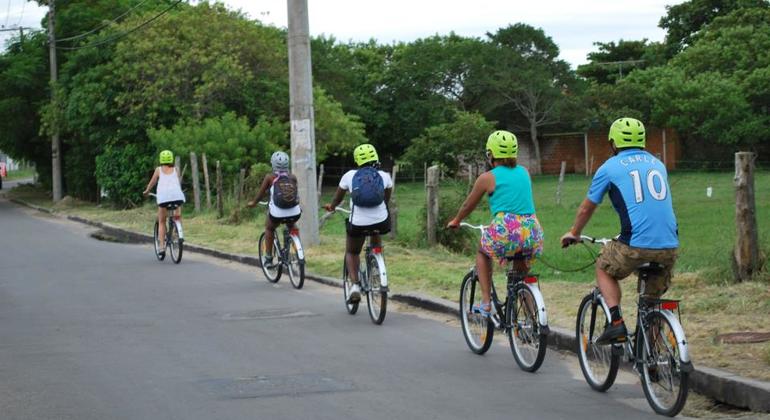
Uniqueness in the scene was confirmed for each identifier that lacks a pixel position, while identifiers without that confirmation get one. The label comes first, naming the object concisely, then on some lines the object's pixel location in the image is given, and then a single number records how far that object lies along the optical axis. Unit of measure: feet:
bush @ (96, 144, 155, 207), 119.96
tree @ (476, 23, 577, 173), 196.75
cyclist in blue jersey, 23.61
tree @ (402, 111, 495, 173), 168.14
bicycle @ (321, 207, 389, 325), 36.32
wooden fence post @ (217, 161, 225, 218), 87.71
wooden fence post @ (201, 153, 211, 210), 97.25
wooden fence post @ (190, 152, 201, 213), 97.19
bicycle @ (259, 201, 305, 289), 47.14
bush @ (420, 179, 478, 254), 59.62
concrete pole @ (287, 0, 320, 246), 60.44
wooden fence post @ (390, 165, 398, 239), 61.51
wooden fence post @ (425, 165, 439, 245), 58.44
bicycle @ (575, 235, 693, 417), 22.27
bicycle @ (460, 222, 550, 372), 27.61
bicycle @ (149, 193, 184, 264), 60.13
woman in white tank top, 59.57
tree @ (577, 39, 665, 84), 234.99
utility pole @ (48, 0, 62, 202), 142.00
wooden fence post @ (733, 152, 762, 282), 36.73
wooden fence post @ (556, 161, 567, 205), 110.15
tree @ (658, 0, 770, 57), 219.43
